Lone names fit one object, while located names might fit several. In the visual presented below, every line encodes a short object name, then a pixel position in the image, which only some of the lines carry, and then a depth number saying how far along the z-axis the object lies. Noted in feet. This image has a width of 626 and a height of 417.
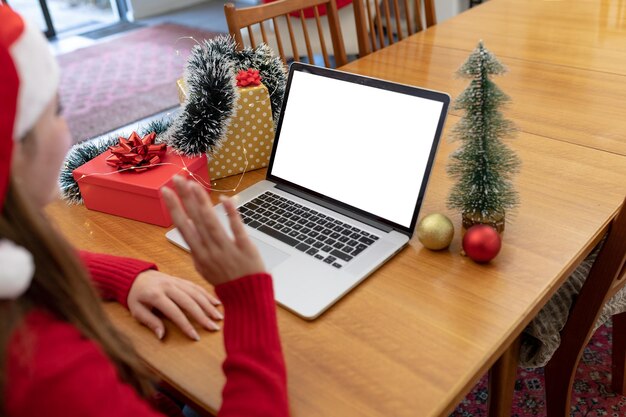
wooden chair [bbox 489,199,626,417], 3.32
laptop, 2.98
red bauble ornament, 2.87
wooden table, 2.37
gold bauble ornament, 3.00
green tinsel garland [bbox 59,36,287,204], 3.60
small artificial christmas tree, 2.88
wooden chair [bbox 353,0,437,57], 6.52
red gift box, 3.43
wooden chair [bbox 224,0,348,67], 5.39
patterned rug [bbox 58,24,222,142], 10.91
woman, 1.80
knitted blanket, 3.62
